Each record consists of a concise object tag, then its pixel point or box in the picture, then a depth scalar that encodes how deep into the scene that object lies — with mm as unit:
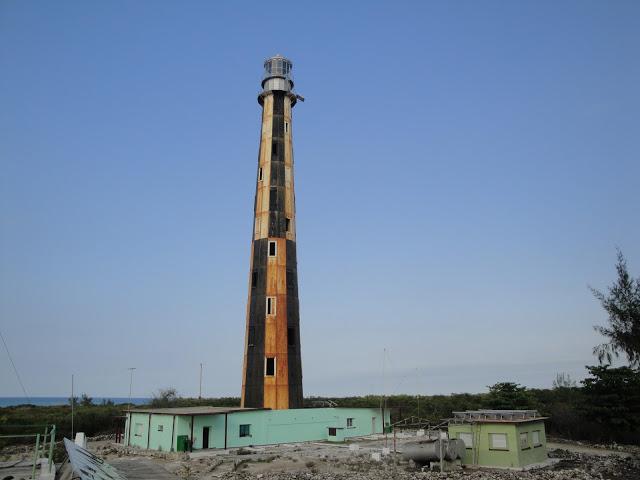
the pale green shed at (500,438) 22516
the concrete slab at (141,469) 19531
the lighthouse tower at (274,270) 32844
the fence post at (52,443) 11782
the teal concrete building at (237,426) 27578
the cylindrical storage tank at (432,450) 22047
